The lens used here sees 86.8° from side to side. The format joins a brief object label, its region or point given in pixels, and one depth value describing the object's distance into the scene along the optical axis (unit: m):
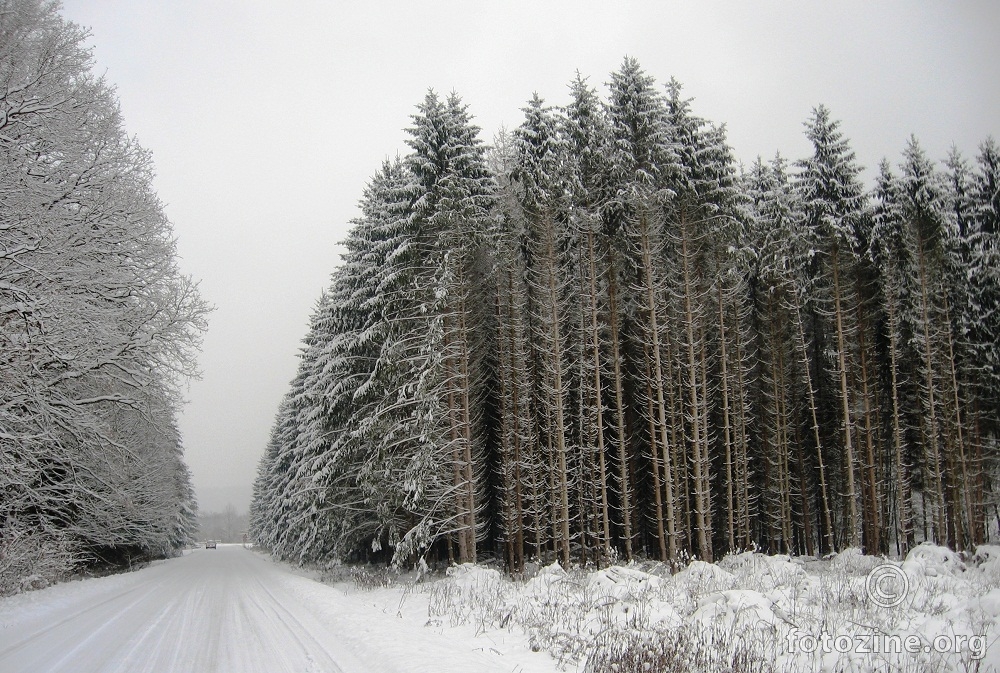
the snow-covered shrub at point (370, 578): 16.89
